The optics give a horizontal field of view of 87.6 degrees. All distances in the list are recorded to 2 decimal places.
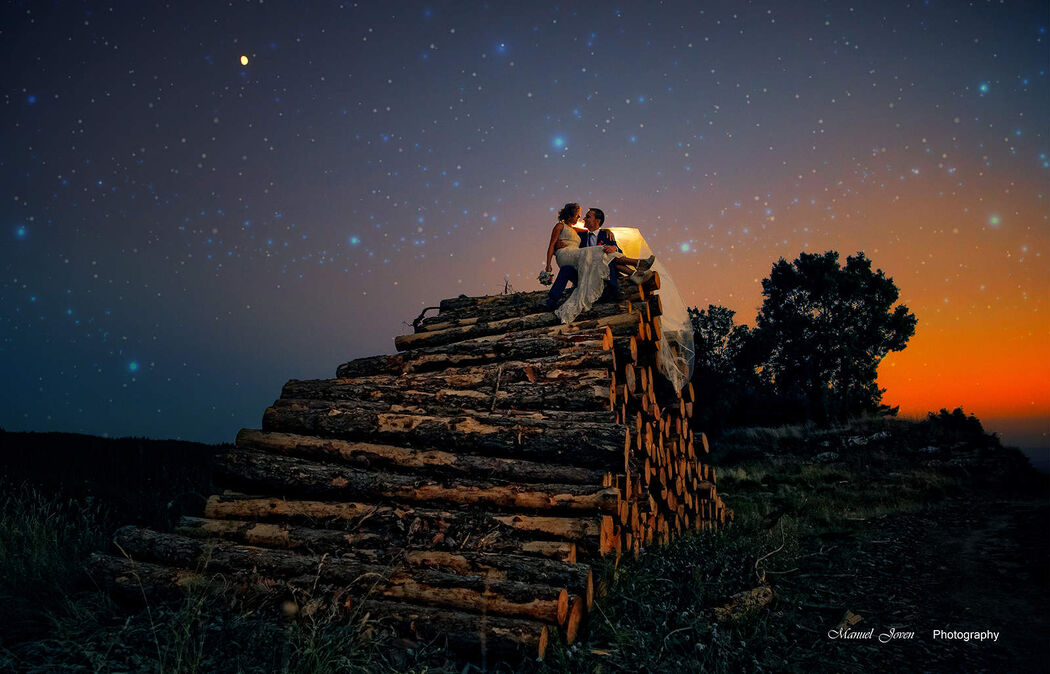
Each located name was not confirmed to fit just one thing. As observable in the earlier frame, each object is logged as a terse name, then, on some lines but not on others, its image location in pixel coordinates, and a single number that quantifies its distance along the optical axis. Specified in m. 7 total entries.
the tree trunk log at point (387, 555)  4.06
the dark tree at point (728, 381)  29.77
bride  7.83
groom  7.99
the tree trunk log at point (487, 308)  8.52
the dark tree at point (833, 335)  28.36
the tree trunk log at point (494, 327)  7.59
